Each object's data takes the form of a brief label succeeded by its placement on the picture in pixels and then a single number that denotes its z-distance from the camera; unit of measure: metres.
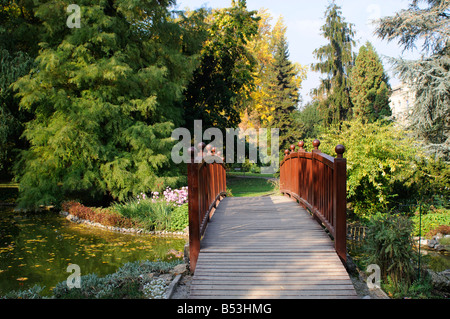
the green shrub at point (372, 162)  9.25
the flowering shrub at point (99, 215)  10.59
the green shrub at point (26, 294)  4.58
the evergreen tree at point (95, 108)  12.45
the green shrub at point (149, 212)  10.37
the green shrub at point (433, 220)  9.27
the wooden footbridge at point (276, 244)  3.83
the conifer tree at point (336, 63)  23.44
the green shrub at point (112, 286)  4.47
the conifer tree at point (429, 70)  12.55
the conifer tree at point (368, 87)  22.08
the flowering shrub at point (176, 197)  11.38
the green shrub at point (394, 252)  4.34
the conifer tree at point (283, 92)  27.94
